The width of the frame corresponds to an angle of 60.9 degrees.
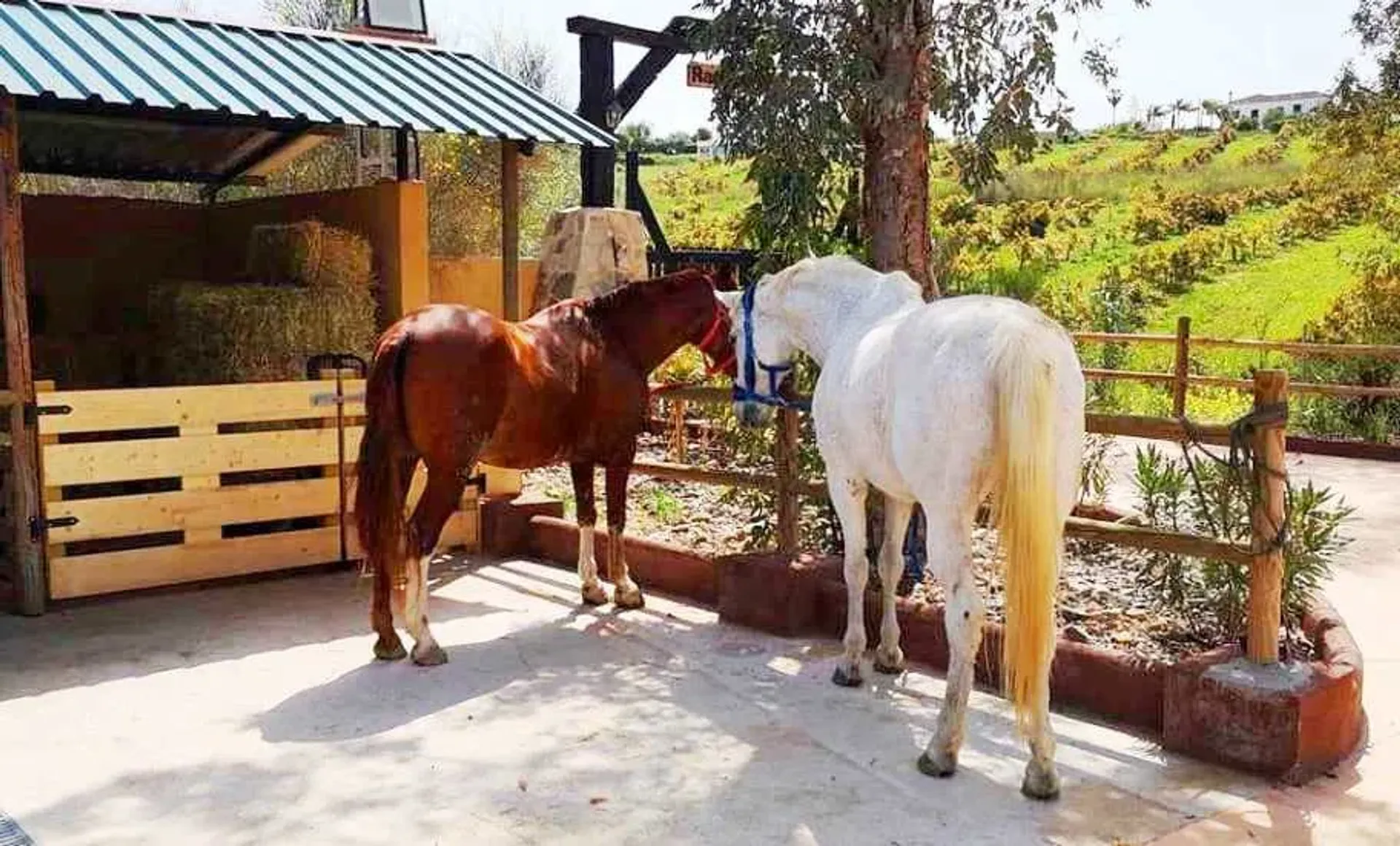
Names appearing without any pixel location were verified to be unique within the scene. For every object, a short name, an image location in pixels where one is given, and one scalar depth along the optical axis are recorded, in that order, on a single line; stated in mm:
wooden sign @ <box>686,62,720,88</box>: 5783
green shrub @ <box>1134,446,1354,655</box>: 3941
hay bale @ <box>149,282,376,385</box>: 5996
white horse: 3002
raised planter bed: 3230
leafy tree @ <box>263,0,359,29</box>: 15562
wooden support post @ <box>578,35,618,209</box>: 9008
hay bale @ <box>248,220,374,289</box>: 6145
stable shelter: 4945
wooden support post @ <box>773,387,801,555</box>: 4910
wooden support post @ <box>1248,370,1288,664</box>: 3377
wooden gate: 5047
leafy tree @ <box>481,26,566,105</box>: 19906
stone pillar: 9258
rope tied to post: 3381
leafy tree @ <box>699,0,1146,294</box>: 4734
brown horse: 4348
